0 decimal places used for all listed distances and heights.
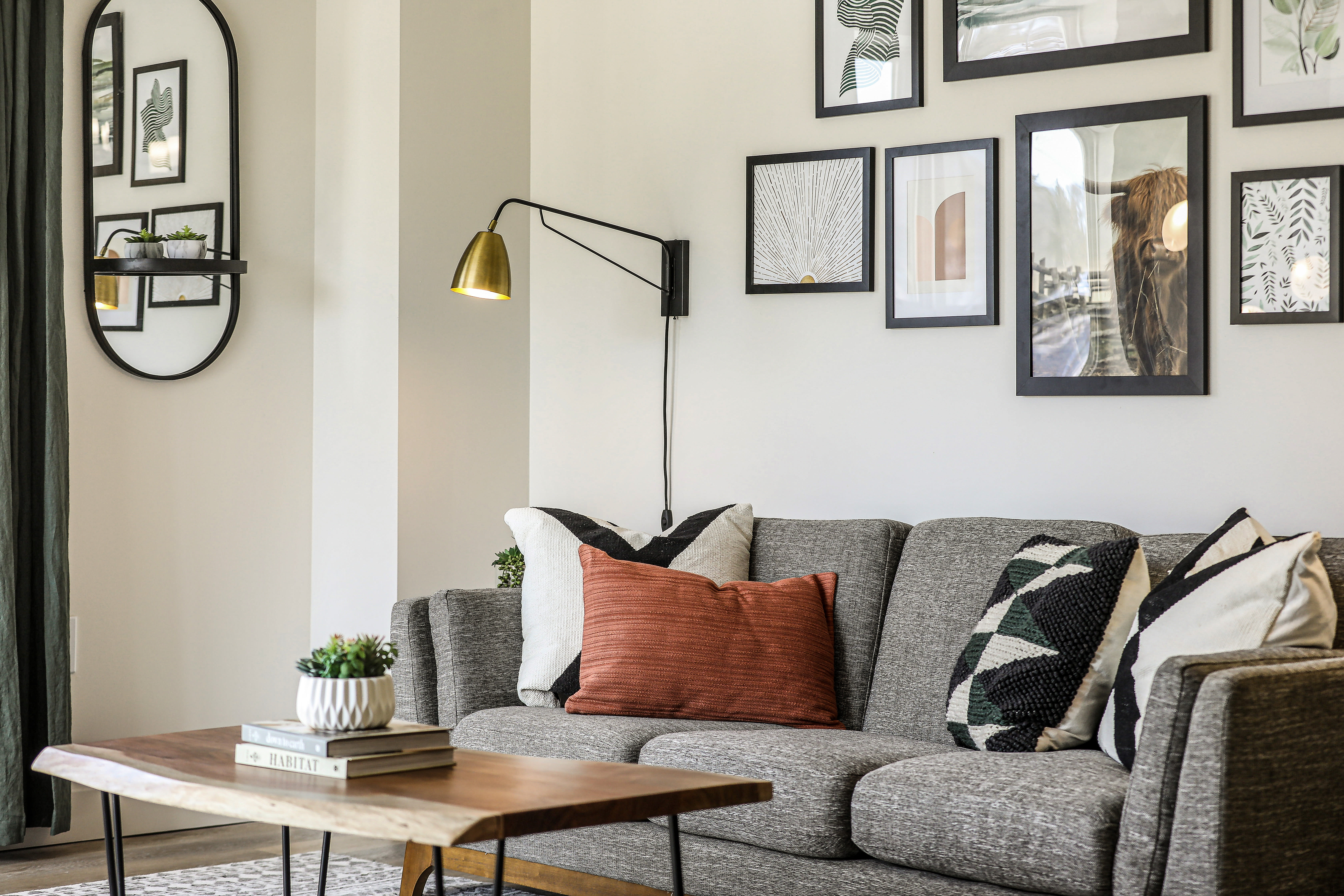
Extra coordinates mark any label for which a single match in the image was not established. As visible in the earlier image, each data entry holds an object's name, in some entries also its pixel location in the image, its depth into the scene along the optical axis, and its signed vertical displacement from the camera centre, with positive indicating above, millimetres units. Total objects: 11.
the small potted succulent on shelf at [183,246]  3486 +481
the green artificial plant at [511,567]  3564 -354
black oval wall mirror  3486 +662
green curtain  3188 +93
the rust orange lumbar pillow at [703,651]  2861 -465
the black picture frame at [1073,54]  3033 +887
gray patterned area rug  2949 -1006
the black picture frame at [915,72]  3408 +909
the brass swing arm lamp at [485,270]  3447 +418
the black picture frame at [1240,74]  2967 +789
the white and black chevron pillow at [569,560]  3010 -296
